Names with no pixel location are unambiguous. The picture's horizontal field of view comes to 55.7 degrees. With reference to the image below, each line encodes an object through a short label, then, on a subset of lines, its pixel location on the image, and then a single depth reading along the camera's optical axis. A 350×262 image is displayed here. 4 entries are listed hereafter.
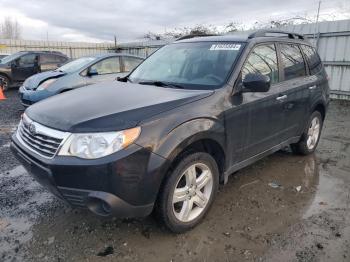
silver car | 7.52
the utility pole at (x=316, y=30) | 10.48
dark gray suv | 2.54
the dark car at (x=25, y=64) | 13.25
